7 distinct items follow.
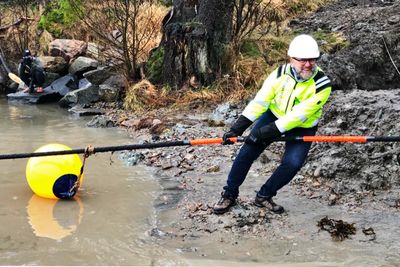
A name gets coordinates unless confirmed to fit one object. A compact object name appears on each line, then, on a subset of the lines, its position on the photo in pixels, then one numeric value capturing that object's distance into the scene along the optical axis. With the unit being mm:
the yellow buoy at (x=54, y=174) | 5320
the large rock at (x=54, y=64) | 13859
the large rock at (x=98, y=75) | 11602
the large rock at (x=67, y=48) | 14102
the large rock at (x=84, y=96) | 11336
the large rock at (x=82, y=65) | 13047
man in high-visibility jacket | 4516
